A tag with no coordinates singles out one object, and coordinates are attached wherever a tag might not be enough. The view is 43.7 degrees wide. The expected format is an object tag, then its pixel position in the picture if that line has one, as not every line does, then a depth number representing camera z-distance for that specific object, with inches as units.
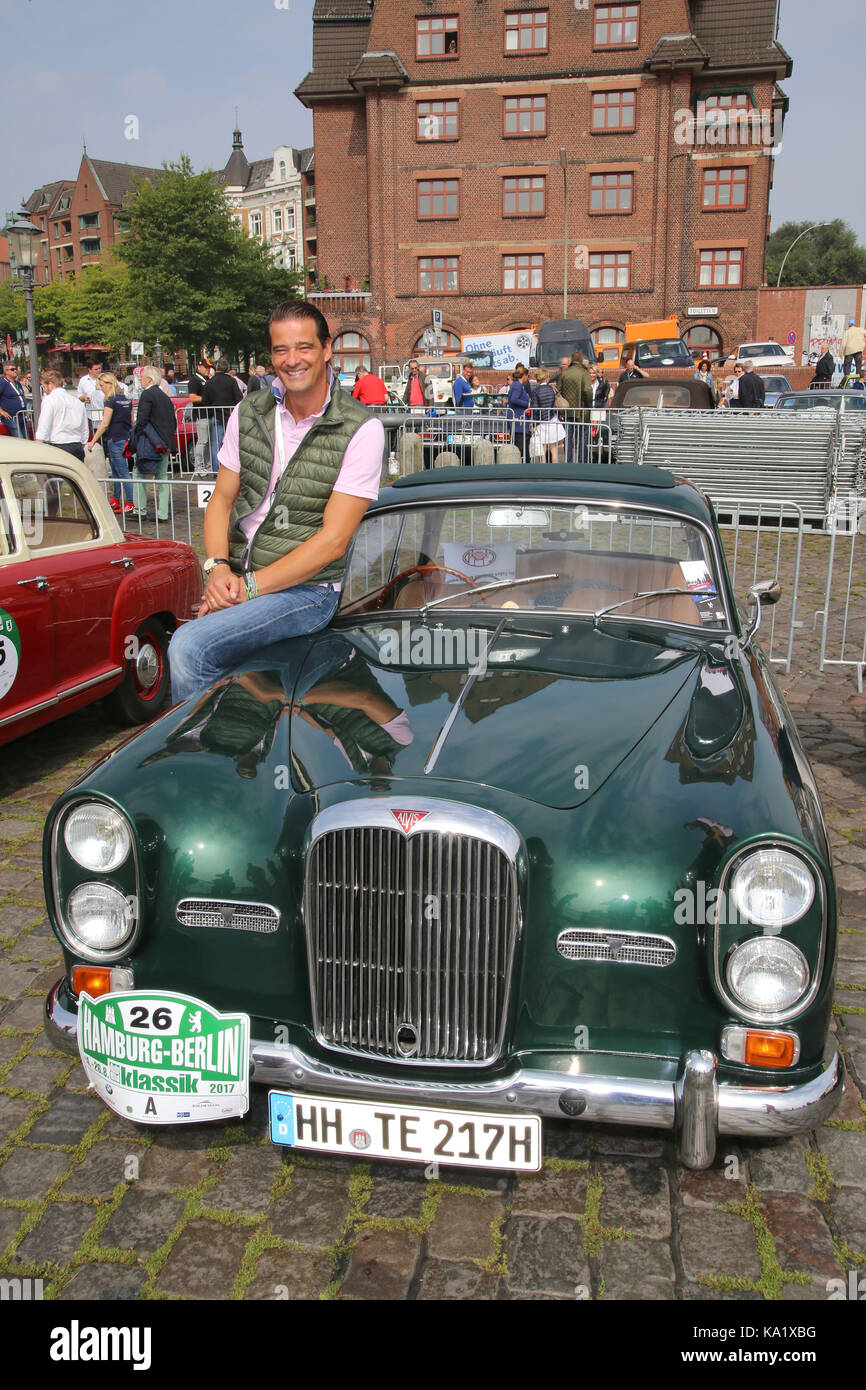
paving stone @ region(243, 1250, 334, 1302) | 95.7
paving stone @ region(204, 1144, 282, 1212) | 107.7
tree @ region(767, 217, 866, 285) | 3789.4
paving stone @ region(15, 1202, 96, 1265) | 100.3
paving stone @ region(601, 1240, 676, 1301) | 95.9
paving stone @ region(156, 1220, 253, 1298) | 96.8
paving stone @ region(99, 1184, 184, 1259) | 102.3
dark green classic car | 96.7
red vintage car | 212.5
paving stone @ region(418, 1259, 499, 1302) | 95.5
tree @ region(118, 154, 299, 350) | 1802.4
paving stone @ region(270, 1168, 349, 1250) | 103.1
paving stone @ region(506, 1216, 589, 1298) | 96.9
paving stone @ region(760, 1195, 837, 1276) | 98.6
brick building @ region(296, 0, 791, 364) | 1713.8
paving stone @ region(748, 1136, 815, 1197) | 109.8
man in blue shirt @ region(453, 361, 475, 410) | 888.3
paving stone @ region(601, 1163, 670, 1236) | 104.6
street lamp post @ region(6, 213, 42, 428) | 639.8
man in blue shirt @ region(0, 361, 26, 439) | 633.9
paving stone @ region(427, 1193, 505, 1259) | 100.7
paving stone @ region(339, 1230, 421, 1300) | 96.0
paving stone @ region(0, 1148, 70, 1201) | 109.2
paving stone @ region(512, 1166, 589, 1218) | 106.7
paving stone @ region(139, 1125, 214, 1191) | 111.5
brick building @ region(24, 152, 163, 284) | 3816.4
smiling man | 154.0
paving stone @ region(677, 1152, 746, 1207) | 107.9
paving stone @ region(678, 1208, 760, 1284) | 98.2
